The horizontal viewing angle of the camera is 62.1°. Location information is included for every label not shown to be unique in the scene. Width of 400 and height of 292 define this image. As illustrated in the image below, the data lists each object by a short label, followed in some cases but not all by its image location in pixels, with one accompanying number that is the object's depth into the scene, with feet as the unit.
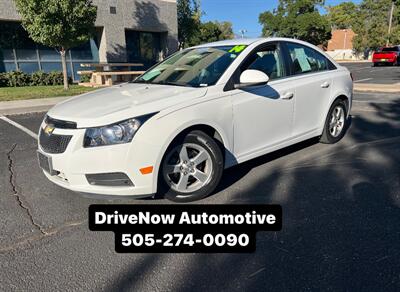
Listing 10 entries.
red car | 93.07
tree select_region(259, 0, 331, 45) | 151.43
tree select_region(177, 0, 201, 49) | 83.14
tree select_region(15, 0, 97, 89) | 38.06
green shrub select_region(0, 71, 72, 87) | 50.39
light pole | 156.00
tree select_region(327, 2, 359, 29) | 256.52
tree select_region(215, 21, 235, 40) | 261.44
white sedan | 9.45
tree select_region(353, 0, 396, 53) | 160.56
